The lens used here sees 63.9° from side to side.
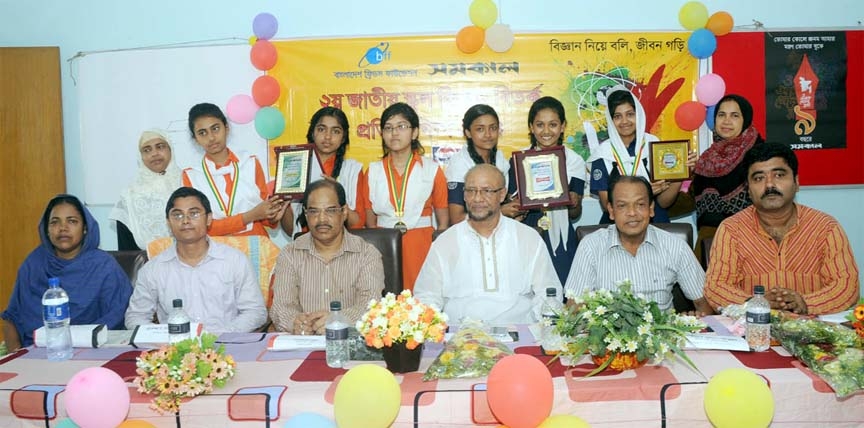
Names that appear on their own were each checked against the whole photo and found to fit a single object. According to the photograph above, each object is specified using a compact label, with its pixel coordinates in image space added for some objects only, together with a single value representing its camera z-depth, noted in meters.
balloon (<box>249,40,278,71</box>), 5.16
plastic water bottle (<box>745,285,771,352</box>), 2.42
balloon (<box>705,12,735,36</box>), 5.07
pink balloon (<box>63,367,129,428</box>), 2.04
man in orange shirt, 3.06
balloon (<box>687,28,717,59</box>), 5.08
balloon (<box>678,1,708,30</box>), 5.09
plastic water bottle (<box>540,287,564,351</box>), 2.42
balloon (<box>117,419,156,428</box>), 2.06
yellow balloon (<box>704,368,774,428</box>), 1.96
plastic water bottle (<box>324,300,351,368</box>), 2.37
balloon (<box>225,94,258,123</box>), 5.24
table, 2.10
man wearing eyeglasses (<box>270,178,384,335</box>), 3.33
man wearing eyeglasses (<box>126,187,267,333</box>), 3.35
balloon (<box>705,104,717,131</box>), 5.25
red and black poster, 5.27
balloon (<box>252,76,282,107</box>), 5.19
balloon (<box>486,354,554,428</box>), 1.93
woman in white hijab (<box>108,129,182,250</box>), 4.63
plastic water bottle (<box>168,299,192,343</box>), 2.46
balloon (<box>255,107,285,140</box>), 5.16
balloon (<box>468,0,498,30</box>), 5.00
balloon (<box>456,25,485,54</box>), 5.07
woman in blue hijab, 3.43
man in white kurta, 3.38
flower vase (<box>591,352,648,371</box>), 2.24
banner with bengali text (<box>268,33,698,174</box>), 5.28
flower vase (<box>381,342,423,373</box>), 2.26
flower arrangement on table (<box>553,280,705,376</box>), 2.18
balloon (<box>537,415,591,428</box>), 1.98
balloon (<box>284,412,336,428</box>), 2.00
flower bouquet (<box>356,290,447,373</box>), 2.20
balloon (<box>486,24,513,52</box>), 5.10
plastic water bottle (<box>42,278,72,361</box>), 2.62
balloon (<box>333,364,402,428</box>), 1.92
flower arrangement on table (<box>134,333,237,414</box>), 2.10
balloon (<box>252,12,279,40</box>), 5.17
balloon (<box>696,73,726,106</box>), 5.11
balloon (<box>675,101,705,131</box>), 5.16
